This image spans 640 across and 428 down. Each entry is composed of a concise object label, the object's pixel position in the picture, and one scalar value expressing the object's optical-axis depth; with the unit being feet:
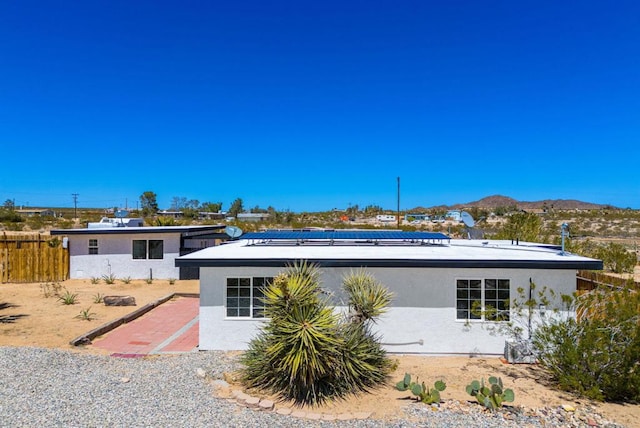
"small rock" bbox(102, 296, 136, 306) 49.29
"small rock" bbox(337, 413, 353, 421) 22.01
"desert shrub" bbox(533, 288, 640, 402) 24.22
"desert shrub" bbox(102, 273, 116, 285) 65.41
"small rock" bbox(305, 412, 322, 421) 22.08
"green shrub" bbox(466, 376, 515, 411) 22.84
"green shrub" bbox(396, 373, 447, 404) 23.57
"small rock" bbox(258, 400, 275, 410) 22.89
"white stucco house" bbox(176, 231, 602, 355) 32.32
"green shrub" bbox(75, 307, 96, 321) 42.93
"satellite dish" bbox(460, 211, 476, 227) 49.37
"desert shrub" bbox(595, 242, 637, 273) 67.21
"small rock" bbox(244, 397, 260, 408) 23.11
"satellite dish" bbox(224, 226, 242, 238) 48.77
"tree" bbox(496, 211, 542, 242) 59.00
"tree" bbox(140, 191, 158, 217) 276.64
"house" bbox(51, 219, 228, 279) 69.51
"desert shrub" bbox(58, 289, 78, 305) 49.51
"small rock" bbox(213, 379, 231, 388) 25.77
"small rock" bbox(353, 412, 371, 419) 22.17
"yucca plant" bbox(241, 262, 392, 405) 23.12
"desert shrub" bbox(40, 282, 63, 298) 55.47
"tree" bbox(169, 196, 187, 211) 317.30
